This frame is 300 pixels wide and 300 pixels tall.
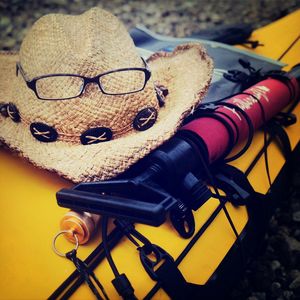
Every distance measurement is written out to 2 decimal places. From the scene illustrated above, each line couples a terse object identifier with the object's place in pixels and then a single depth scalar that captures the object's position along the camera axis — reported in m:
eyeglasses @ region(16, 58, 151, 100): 0.78
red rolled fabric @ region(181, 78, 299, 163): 0.88
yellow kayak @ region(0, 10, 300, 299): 0.66
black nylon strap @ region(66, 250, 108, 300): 0.66
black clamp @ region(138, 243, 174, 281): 0.70
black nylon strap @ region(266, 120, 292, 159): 1.12
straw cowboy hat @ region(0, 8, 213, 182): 0.76
